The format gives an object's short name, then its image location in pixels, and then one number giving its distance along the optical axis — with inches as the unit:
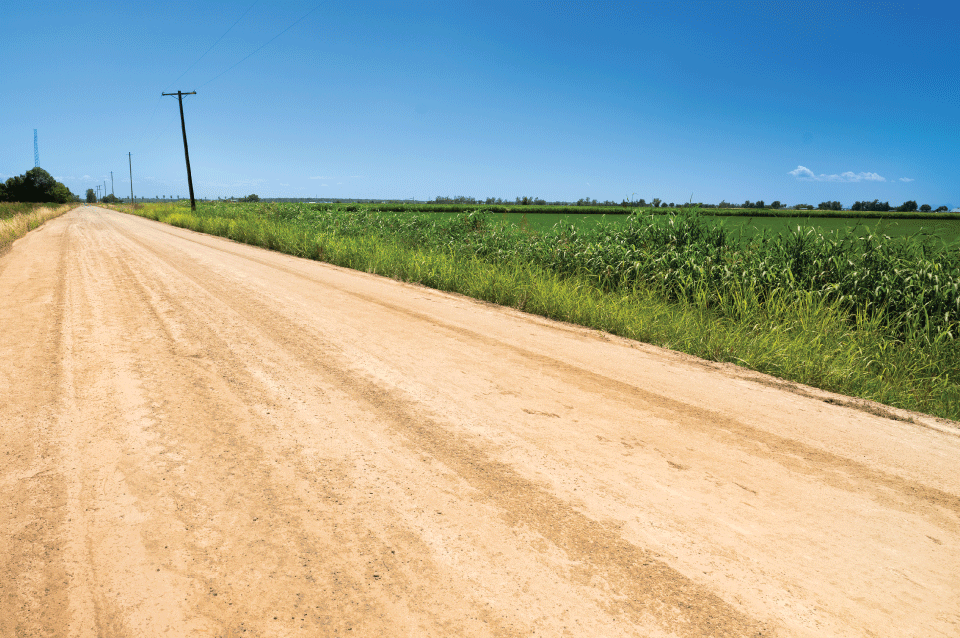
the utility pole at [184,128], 1185.4
